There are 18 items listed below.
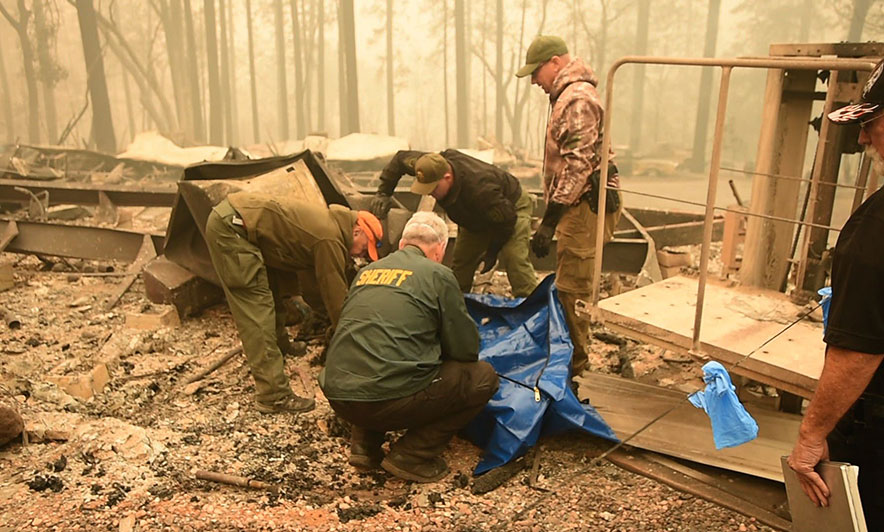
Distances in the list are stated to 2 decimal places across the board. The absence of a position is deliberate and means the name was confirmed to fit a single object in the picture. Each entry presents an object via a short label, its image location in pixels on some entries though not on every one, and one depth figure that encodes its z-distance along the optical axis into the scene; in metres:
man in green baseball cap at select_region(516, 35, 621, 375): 3.79
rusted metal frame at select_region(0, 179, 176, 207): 7.42
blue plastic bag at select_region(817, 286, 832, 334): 2.69
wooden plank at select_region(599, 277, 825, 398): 2.86
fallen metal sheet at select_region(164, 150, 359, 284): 4.79
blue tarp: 3.33
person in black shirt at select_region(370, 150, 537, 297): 4.55
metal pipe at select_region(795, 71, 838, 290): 3.18
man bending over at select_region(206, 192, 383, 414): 3.87
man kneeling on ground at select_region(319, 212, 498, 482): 3.07
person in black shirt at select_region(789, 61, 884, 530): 1.70
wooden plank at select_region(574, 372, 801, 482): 3.26
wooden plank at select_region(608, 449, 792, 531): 2.96
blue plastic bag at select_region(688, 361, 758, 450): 2.44
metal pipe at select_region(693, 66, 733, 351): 2.75
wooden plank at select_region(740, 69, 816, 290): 3.59
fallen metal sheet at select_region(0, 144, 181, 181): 12.35
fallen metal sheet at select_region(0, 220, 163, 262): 6.29
